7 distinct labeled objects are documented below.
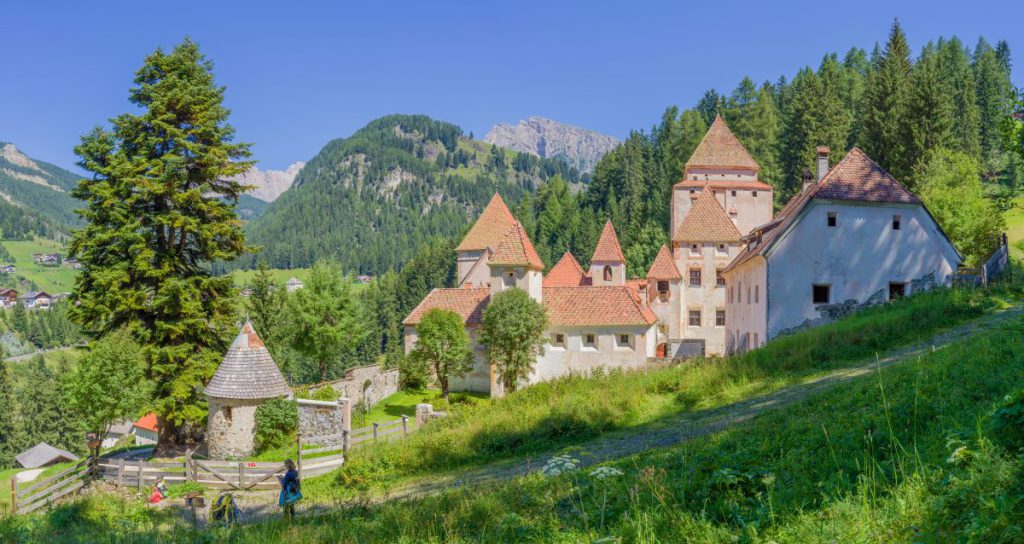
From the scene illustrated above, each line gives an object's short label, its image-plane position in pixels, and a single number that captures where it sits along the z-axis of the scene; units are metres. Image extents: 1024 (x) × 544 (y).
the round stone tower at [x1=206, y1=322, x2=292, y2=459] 27.36
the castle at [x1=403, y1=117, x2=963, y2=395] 26.97
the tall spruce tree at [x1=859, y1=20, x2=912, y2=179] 54.72
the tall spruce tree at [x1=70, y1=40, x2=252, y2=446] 28.45
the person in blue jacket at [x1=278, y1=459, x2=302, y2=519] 12.68
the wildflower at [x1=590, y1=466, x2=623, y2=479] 8.31
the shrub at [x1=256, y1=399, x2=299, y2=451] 27.36
